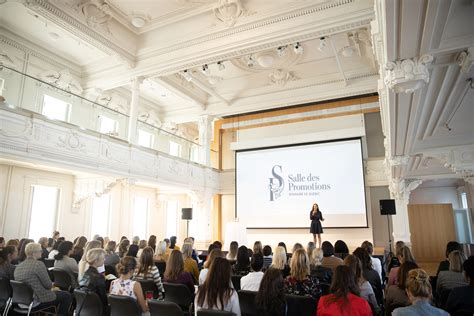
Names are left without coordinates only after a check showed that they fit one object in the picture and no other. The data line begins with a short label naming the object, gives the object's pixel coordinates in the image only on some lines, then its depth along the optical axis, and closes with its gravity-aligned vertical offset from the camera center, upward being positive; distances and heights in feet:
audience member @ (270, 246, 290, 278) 13.67 -1.26
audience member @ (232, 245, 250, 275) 14.53 -1.51
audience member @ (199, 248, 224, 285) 13.43 -1.27
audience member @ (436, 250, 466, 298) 11.80 -1.73
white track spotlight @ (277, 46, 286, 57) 27.81 +14.07
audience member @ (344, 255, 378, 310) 10.84 -1.86
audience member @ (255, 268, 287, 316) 8.60 -1.74
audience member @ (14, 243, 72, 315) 12.55 -1.83
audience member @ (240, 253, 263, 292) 11.48 -1.72
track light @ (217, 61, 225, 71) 30.02 +13.87
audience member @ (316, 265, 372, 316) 7.82 -1.71
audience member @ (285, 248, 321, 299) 10.78 -1.72
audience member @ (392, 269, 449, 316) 7.20 -1.51
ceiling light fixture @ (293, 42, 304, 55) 27.17 +13.95
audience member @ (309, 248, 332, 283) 14.12 -1.85
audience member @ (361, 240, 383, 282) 16.65 -1.87
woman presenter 31.68 +0.53
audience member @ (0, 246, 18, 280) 13.70 -1.52
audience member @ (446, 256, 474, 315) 9.08 -1.86
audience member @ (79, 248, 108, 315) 10.82 -1.75
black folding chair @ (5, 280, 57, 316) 12.09 -2.45
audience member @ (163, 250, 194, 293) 12.54 -1.66
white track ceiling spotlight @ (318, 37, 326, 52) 26.16 +13.91
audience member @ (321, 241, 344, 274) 15.70 -1.48
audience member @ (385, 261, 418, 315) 10.22 -2.00
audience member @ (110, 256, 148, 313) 10.30 -1.76
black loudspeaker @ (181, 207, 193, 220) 35.84 +1.33
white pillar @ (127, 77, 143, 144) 30.48 +10.54
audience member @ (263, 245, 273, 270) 18.26 -1.58
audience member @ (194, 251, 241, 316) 8.79 -1.68
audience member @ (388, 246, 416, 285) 13.11 -1.34
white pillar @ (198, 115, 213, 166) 40.50 +10.31
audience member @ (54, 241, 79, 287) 15.53 -1.57
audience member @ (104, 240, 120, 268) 17.73 -1.69
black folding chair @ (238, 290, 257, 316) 10.57 -2.34
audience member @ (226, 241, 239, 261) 18.41 -1.38
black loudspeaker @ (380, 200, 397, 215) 30.48 +1.74
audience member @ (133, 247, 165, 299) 12.26 -1.53
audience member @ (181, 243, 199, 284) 15.81 -1.71
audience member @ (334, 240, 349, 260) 19.03 -1.30
